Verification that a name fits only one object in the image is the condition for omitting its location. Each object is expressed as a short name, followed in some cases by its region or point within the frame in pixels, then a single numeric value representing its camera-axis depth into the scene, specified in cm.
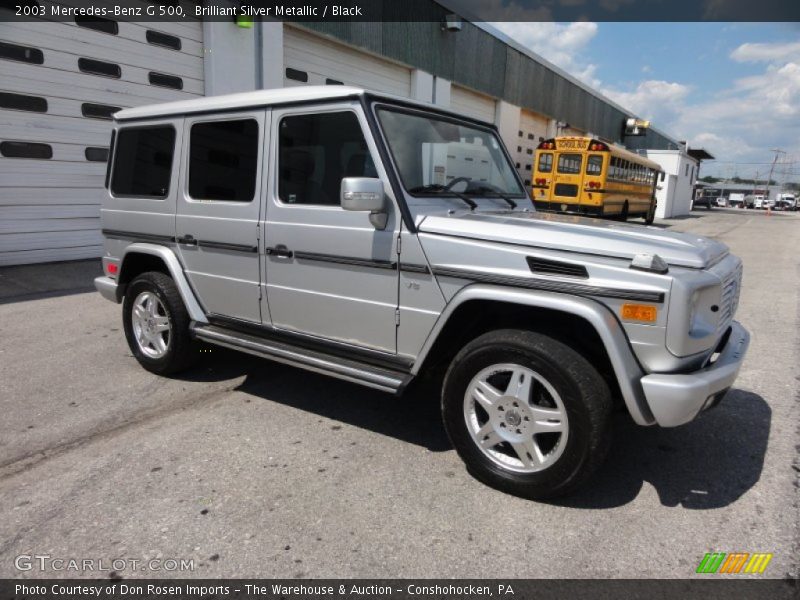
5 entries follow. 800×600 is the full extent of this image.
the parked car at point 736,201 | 7488
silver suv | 267
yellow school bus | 1877
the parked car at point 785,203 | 7431
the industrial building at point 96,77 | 813
